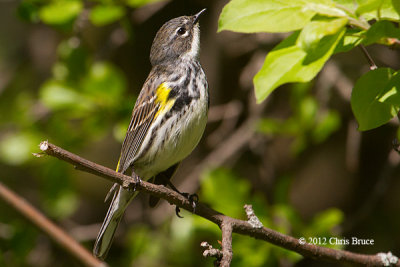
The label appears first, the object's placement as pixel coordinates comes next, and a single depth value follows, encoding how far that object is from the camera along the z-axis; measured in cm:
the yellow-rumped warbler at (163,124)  606
